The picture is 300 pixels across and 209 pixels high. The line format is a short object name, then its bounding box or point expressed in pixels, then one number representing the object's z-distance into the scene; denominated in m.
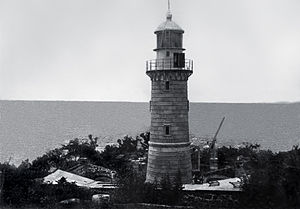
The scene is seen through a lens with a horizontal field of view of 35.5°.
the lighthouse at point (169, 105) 24.58
